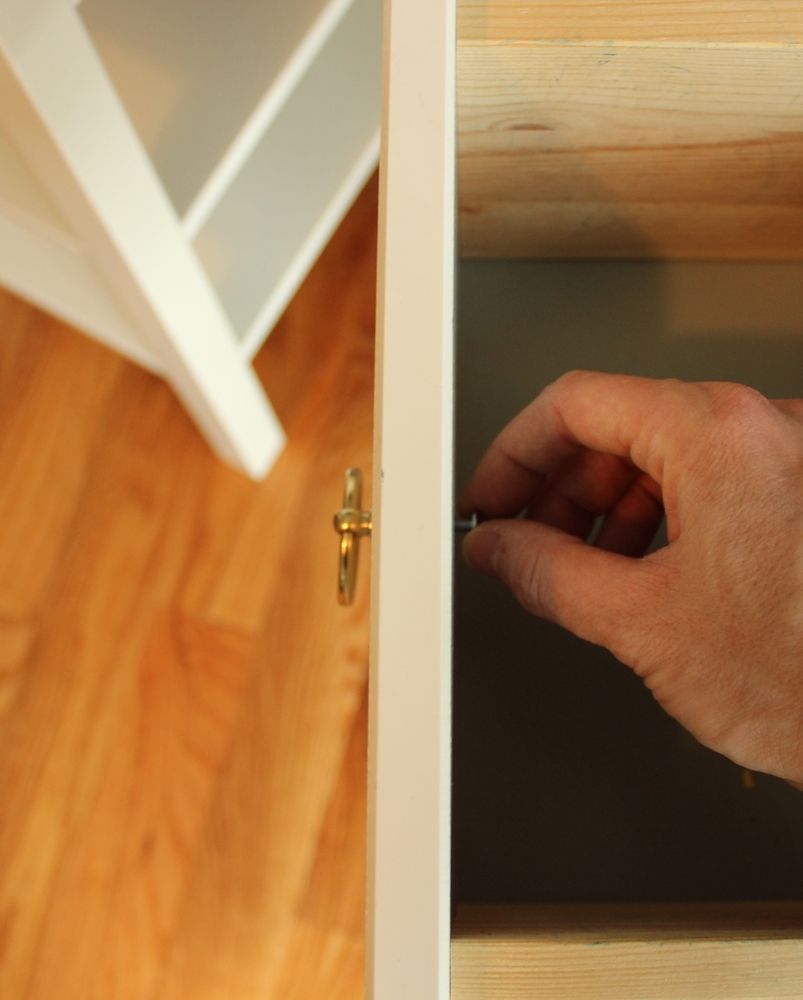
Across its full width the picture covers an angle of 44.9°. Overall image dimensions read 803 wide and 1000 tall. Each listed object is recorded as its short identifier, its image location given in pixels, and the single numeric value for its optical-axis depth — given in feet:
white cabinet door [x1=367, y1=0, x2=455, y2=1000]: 0.77
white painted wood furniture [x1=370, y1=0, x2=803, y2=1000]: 0.80
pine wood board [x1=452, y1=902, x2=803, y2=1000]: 0.95
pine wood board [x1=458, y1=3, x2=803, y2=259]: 1.15
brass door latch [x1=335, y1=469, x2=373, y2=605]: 1.26
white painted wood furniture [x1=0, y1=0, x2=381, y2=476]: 1.62
